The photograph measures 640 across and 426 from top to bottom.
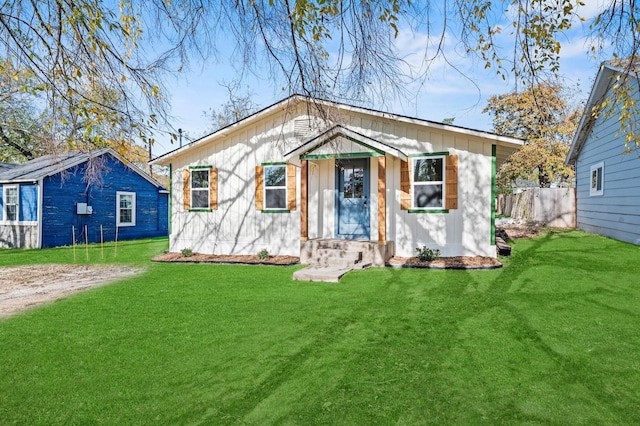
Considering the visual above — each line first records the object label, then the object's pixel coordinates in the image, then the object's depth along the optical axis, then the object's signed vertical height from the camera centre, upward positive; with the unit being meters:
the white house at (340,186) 9.24 +0.63
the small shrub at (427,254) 9.06 -1.06
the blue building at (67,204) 14.05 +0.37
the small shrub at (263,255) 10.02 -1.13
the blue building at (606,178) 10.41 +0.90
